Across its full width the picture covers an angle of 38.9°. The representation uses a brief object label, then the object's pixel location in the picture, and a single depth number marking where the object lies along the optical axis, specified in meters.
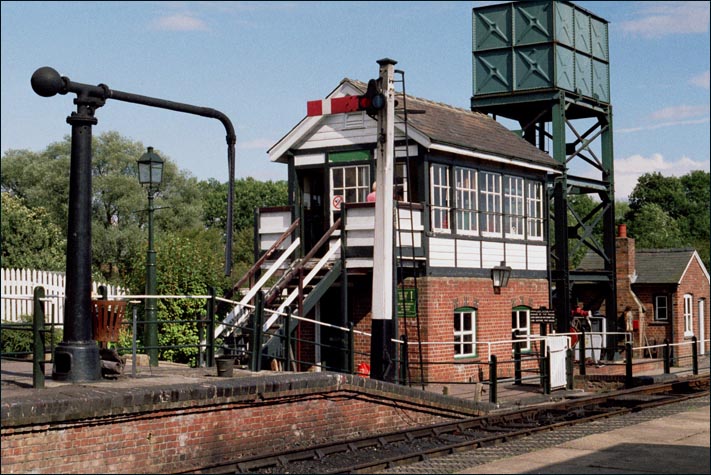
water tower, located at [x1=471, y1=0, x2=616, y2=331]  27.48
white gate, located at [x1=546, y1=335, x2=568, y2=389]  20.17
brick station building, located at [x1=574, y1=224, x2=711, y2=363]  33.47
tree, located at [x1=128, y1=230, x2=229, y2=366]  22.95
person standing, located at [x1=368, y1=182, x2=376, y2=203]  20.95
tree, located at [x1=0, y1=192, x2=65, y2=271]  35.09
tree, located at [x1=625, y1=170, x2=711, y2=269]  67.81
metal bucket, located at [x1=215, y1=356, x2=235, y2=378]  13.90
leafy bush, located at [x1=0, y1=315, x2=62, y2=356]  21.53
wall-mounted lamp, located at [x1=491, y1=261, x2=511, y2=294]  23.48
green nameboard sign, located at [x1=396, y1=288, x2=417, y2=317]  21.27
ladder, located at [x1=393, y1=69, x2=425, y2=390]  19.50
